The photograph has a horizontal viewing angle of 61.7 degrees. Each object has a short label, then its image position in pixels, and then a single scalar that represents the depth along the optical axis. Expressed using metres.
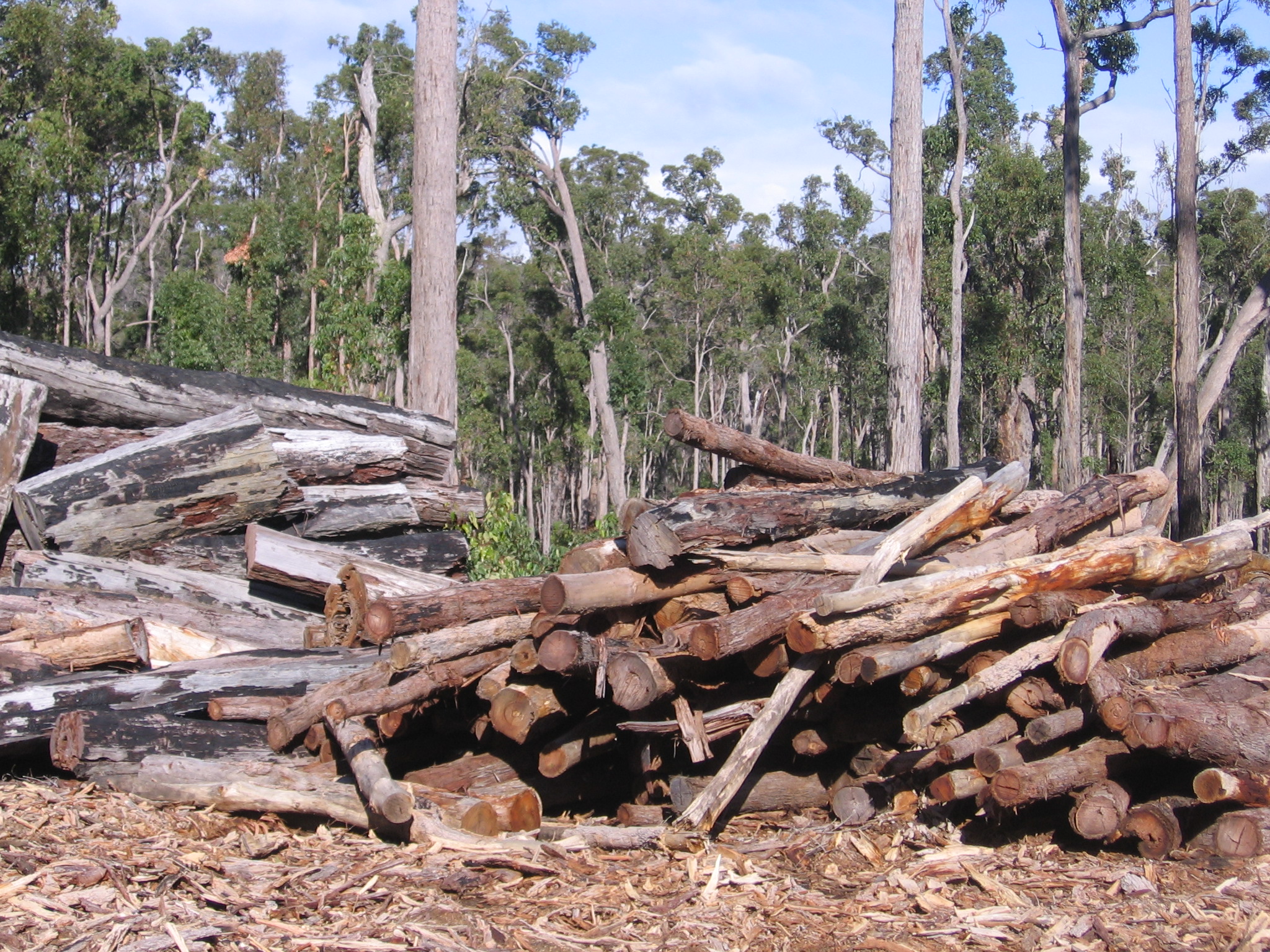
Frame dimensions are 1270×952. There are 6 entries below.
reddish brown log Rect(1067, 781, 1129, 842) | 4.45
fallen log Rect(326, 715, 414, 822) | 4.37
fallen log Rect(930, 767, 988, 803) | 4.73
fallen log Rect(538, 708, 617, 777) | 4.92
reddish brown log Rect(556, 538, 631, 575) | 5.14
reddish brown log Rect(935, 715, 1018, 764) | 4.80
